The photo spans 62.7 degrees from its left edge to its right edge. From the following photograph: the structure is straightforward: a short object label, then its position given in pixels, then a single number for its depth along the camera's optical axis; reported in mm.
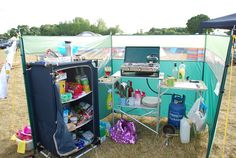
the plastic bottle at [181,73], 2812
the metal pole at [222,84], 1598
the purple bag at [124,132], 2672
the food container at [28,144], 2423
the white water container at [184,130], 2572
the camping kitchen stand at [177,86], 2457
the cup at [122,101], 2905
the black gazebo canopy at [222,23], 3912
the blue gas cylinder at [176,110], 2789
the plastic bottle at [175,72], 2936
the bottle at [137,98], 2889
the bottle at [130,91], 2982
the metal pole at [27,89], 2048
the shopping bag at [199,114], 2346
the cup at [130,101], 2882
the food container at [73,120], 2381
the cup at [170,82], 2557
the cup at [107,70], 3027
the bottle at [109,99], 3049
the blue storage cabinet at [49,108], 1980
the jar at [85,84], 2458
